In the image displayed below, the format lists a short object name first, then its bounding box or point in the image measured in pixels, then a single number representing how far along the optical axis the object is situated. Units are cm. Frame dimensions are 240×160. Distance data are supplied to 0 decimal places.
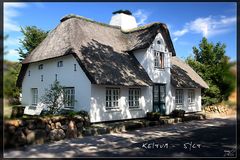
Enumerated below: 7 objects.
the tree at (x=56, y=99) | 1595
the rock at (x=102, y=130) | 1330
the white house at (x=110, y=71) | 1645
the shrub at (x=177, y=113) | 2012
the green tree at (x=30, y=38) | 3112
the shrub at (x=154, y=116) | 1826
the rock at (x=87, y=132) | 1274
